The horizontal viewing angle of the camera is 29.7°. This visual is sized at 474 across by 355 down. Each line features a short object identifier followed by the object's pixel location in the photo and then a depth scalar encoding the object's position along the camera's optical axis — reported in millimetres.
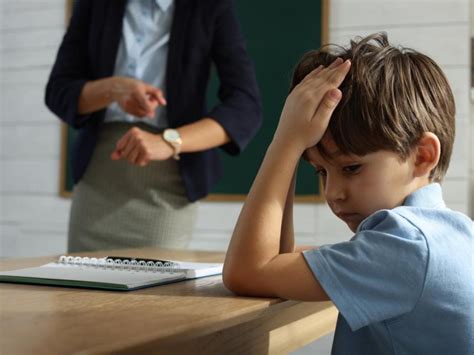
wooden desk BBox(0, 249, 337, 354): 721
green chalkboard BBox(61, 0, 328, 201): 3328
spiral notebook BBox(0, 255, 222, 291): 1038
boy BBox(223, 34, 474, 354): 903
